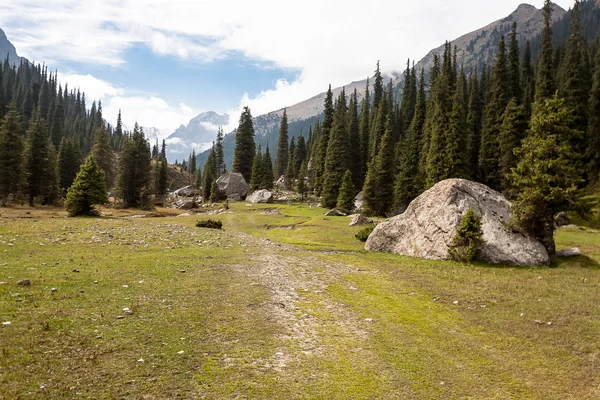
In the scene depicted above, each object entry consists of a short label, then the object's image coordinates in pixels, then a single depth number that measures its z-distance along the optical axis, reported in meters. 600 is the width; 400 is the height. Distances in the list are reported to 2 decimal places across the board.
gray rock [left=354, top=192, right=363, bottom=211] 74.72
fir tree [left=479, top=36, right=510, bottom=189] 61.75
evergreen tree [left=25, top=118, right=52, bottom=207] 67.50
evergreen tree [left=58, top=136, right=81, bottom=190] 85.94
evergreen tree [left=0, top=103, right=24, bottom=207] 60.59
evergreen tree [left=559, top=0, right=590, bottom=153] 62.00
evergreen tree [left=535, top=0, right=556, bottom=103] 57.88
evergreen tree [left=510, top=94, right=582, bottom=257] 23.70
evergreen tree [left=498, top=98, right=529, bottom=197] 54.06
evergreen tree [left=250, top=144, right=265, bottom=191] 92.50
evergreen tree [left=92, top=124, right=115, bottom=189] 90.81
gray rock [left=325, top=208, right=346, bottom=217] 58.06
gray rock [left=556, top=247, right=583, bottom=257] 24.64
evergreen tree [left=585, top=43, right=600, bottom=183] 57.84
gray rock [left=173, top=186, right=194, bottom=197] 134.66
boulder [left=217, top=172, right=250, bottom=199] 95.69
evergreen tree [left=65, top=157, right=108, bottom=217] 47.81
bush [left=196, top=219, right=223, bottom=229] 43.75
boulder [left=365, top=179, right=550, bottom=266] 23.61
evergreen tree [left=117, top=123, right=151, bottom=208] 78.71
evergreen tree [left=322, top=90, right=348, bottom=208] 74.69
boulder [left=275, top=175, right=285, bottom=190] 118.38
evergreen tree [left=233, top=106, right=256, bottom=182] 106.75
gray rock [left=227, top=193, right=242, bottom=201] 94.94
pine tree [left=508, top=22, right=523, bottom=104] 68.64
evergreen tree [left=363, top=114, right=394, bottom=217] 62.62
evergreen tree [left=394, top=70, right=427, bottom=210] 64.12
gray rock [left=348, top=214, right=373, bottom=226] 43.27
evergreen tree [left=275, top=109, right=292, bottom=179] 129.21
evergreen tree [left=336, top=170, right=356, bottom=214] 64.62
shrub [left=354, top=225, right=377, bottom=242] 34.06
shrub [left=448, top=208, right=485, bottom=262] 23.61
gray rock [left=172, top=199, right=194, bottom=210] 92.01
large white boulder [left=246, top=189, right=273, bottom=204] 82.91
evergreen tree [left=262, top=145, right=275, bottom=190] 94.94
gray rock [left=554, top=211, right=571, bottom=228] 43.19
